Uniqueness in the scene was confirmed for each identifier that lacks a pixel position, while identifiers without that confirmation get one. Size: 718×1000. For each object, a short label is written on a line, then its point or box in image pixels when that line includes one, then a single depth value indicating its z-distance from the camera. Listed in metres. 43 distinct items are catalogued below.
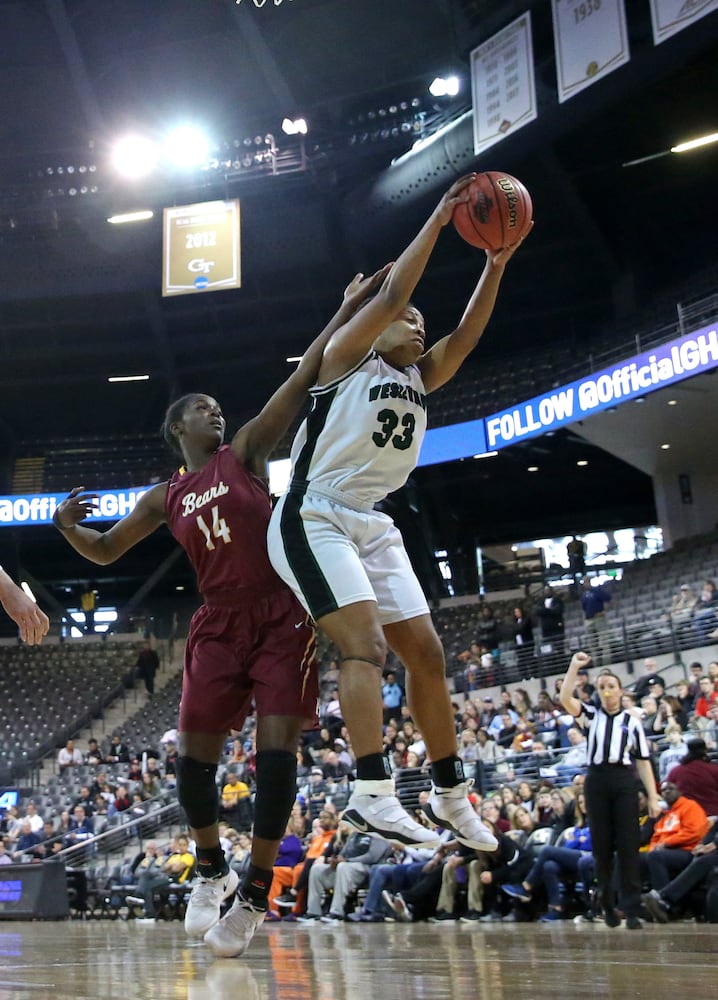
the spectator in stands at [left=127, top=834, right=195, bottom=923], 12.68
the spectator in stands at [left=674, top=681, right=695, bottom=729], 11.16
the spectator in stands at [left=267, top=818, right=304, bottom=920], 11.11
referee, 6.82
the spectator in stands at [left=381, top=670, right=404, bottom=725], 15.70
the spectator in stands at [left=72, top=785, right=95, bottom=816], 17.25
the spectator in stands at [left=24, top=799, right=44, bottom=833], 17.05
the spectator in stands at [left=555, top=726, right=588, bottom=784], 10.27
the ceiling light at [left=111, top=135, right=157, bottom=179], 22.84
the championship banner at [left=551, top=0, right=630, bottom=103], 15.39
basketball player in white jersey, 3.41
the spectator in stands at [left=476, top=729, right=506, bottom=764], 11.66
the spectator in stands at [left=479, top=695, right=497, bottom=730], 14.08
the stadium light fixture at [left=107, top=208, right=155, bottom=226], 23.08
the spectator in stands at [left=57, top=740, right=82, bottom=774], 20.53
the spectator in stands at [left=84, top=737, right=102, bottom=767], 20.28
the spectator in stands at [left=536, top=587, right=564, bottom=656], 17.72
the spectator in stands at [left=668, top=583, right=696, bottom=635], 14.90
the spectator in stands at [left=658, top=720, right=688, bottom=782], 9.02
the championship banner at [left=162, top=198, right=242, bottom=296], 20.39
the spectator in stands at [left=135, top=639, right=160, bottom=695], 24.25
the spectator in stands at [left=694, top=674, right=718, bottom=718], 10.47
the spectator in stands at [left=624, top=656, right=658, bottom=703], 12.59
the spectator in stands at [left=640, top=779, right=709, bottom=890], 7.60
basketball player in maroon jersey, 3.85
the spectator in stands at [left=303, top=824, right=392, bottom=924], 9.94
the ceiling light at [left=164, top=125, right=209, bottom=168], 22.83
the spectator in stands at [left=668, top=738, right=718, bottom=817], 7.73
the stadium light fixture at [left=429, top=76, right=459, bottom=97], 20.58
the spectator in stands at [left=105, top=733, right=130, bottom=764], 20.19
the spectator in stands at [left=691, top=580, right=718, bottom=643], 14.08
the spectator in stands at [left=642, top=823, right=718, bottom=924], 7.14
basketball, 3.67
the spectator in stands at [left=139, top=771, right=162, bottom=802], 16.93
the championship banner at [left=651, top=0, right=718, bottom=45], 14.41
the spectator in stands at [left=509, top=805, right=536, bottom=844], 8.99
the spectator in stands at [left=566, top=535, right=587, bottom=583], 24.44
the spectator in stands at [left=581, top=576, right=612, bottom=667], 16.19
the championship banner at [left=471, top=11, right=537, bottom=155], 16.84
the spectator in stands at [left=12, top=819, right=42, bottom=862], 16.78
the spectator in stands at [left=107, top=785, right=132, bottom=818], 16.69
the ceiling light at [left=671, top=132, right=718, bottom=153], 19.36
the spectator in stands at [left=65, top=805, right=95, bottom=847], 16.41
